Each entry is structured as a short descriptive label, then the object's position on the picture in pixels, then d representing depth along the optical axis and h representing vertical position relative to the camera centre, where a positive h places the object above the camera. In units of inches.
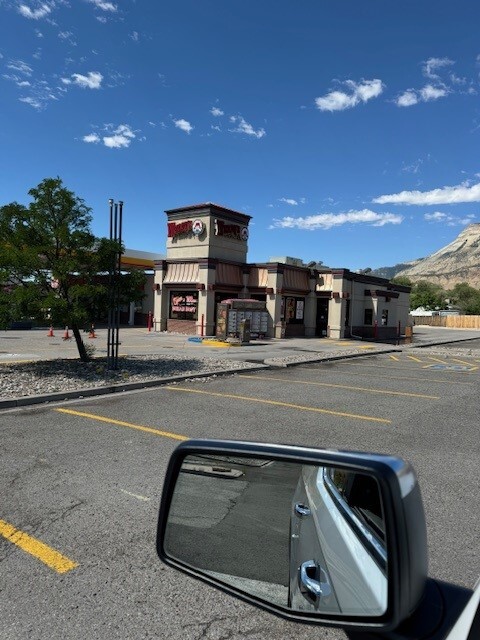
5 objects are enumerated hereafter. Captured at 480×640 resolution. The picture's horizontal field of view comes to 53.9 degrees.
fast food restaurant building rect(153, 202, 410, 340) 1106.7 +74.0
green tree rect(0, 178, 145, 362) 425.1 +45.5
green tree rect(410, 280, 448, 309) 3917.3 +177.7
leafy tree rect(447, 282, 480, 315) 3890.5 +225.3
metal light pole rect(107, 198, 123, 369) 471.2 +34.3
